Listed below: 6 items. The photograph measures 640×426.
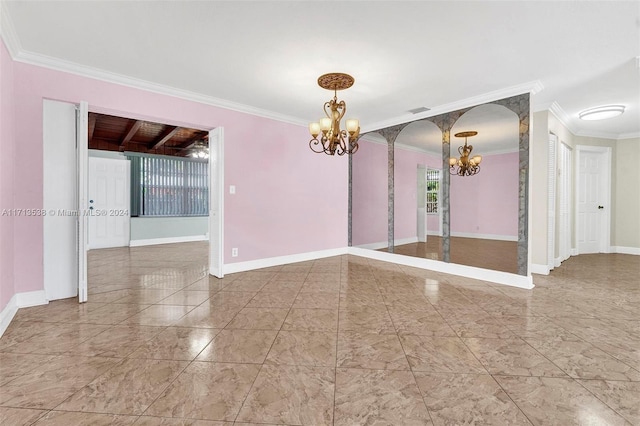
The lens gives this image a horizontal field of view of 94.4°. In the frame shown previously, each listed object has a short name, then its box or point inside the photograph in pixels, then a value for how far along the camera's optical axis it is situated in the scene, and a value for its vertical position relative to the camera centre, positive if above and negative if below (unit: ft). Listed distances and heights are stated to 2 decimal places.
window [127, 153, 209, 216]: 24.72 +2.33
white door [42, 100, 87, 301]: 10.45 +0.30
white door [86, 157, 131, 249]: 22.49 +0.75
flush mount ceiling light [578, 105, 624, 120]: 14.73 +5.09
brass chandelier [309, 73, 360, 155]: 11.57 +3.55
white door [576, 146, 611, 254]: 20.40 +0.82
